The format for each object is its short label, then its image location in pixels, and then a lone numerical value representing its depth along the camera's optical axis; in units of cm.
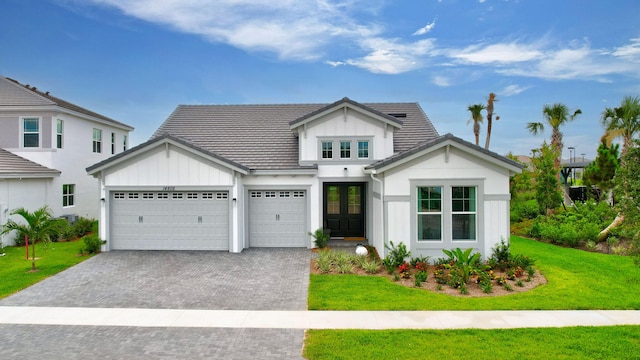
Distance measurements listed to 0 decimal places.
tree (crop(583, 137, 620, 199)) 2033
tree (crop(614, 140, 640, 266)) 666
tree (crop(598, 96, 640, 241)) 2372
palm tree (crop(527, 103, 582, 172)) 2617
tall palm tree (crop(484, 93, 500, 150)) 3584
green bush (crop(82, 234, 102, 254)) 1411
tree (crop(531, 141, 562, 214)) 1986
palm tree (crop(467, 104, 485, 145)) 3641
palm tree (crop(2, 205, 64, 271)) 1225
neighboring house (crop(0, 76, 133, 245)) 1686
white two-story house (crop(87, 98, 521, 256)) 1221
